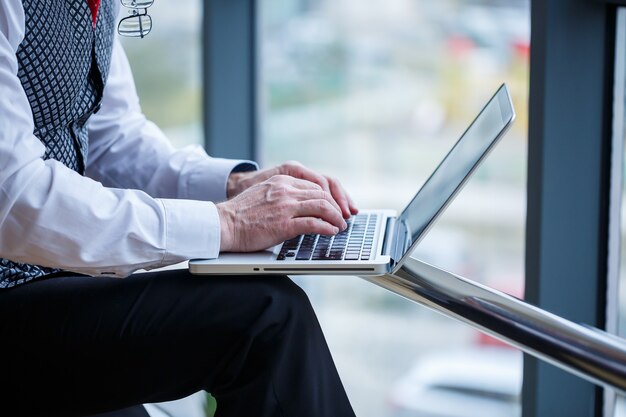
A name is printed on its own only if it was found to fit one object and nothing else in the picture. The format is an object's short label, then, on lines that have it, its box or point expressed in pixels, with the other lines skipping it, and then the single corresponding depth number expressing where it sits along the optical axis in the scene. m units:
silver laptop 1.87
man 1.88
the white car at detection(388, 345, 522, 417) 5.96
